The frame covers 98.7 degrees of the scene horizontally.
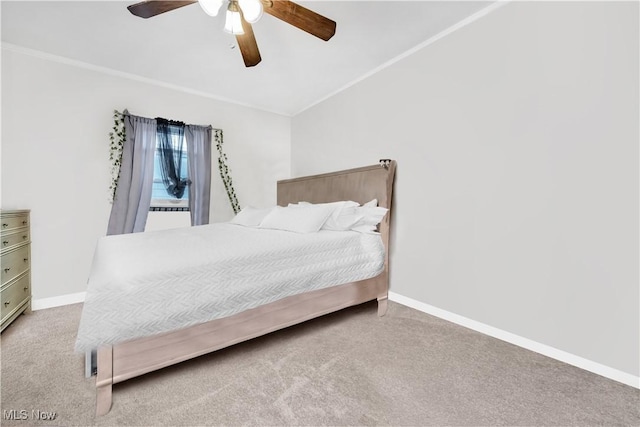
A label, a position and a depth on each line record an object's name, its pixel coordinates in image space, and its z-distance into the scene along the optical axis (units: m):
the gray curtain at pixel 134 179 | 2.83
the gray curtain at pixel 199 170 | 3.25
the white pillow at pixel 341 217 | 2.35
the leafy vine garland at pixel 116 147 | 2.82
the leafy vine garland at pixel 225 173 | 3.46
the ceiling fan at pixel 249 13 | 1.46
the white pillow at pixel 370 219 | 2.37
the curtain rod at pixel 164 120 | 2.83
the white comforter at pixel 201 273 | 1.20
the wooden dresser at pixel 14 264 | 1.97
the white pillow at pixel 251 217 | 2.79
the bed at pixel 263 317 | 1.23
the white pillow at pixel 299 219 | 2.29
